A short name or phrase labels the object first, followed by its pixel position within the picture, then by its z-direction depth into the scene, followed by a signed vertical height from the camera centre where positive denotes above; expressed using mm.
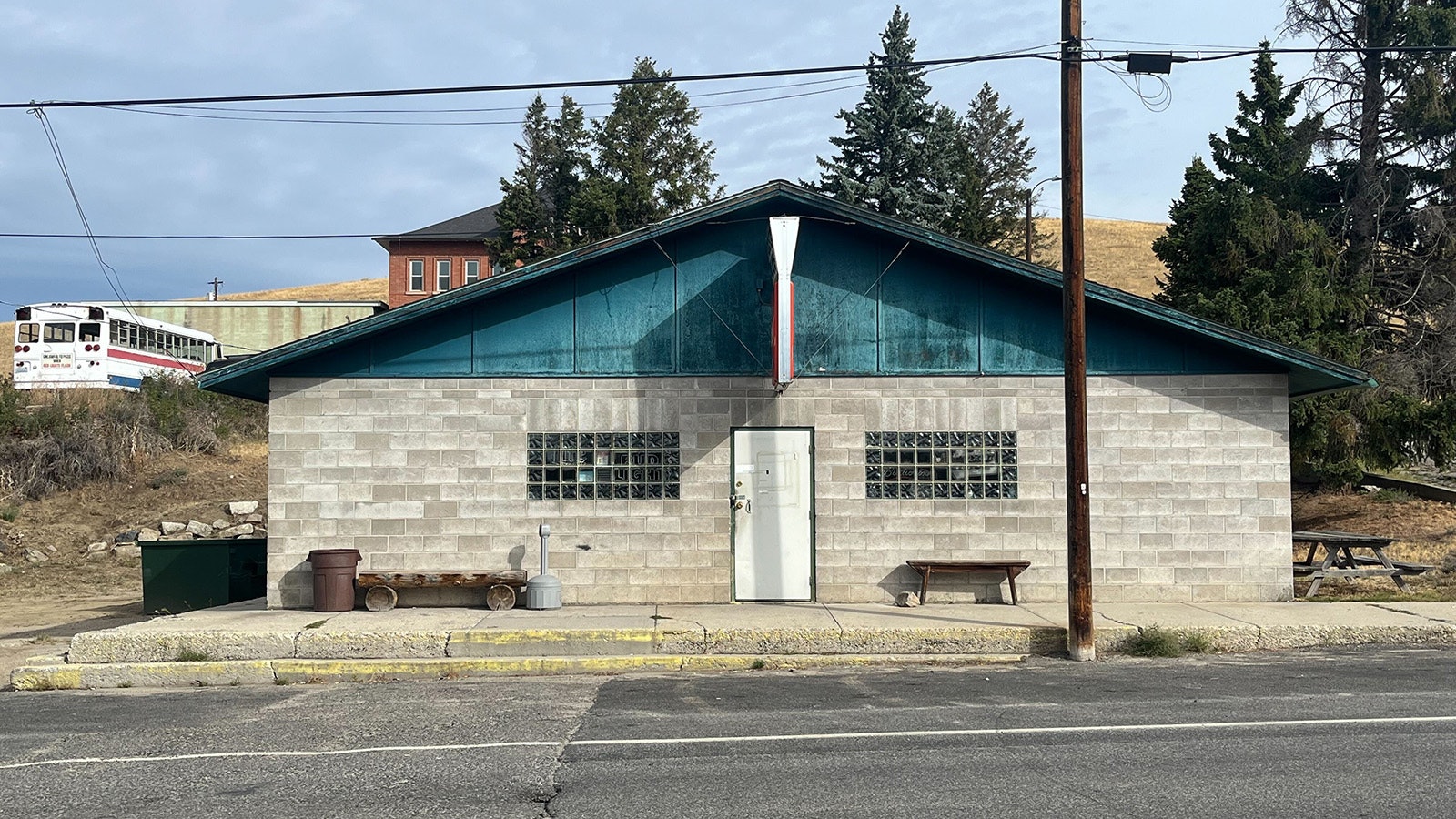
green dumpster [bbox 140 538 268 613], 16656 -1538
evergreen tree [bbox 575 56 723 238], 43969 +12132
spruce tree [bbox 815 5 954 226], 36688 +9821
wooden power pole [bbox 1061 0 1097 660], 12289 +1463
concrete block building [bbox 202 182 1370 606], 15008 +400
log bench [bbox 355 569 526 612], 14383 -1452
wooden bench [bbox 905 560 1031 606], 14695 -1305
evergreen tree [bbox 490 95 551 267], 44250 +9280
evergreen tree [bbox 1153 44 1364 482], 24406 +4577
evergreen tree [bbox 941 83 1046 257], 39875 +13477
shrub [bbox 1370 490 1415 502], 26500 -855
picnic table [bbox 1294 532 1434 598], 16266 -1489
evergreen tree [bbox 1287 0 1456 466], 24531 +5529
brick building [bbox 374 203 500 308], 52500 +8999
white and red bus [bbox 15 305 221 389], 35906 +3644
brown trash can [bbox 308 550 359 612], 14266 -1375
